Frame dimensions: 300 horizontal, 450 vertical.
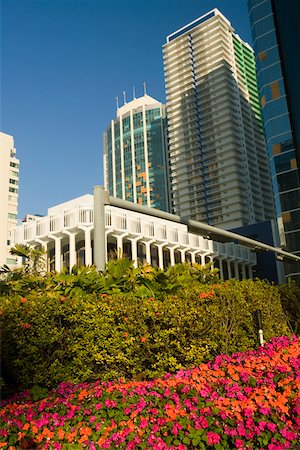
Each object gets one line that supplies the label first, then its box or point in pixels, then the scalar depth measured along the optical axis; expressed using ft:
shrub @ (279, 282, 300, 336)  35.14
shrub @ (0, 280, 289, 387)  18.03
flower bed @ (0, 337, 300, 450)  12.83
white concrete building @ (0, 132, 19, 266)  236.63
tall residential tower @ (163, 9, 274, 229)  330.34
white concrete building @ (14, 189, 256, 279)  120.47
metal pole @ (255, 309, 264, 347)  24.03
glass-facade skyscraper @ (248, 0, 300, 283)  153.17
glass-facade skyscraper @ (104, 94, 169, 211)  401.08
